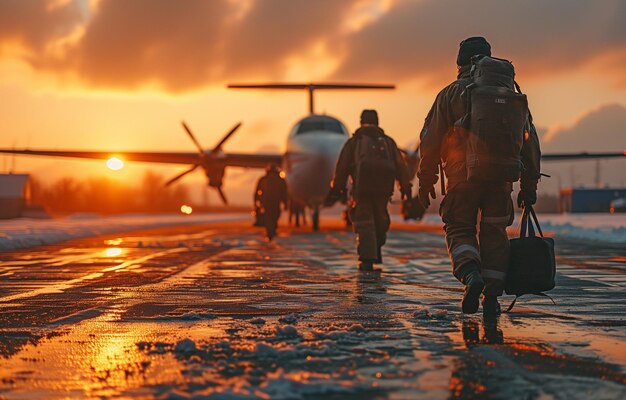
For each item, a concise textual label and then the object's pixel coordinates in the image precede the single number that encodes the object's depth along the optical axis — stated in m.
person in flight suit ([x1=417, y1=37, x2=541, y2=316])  5.77
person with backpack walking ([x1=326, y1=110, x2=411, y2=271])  10.38
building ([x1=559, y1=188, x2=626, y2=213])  89.50
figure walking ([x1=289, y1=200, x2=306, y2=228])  33.35
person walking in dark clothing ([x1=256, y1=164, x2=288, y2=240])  19.38
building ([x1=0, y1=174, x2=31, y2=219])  67.62
